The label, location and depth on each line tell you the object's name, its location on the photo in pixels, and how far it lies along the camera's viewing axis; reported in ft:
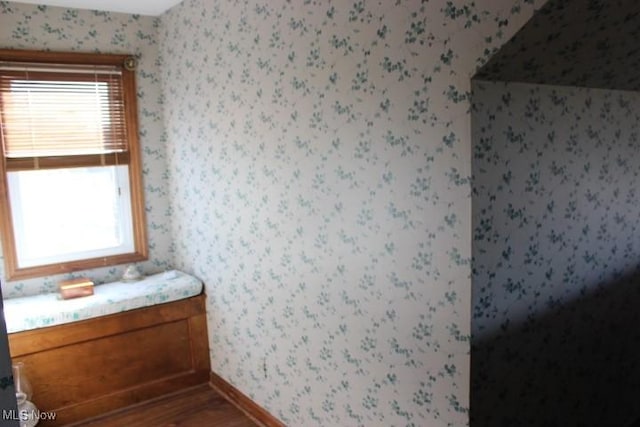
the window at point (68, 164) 9.73
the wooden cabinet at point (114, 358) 8.94
